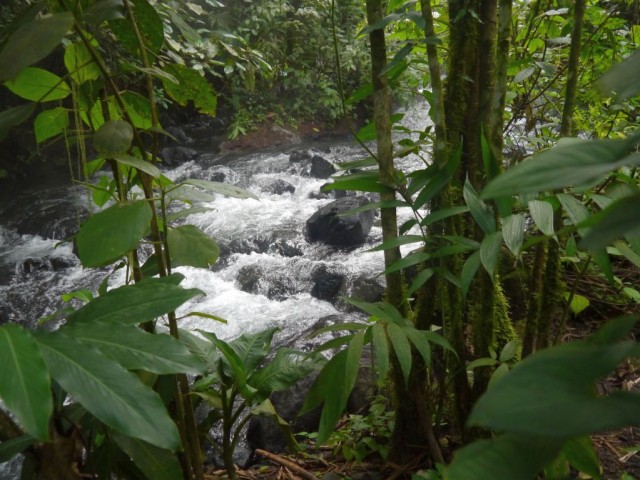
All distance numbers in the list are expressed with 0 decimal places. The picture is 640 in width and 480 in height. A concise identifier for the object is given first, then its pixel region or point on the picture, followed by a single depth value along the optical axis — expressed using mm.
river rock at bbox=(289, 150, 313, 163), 7439
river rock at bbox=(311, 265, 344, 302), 4059
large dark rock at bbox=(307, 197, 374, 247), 4867
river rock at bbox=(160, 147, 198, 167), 7588
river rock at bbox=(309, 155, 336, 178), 6777
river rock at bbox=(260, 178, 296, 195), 6438
